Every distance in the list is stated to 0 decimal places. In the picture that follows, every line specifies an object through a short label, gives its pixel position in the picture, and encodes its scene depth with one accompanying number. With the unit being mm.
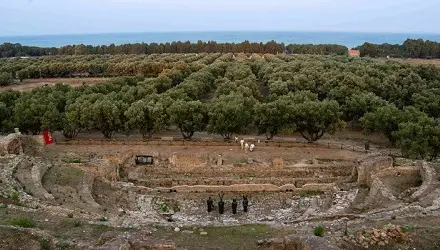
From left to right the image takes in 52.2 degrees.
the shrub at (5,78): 85875
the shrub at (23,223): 19422
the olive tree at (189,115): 47031
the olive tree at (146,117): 47094
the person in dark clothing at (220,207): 29180
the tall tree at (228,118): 46000
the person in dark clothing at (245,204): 29359
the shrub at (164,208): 29938
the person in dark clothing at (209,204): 29500
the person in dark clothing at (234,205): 28955
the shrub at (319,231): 18614
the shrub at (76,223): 20391
